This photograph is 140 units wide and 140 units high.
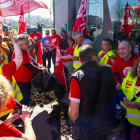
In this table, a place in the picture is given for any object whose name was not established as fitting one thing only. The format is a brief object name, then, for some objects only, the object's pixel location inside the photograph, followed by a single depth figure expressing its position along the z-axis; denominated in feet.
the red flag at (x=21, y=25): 19.65
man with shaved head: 9.40
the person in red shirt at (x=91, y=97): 5.85
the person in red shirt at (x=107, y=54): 11.75
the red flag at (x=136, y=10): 17.48
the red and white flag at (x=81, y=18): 18.38
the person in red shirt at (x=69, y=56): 15.29
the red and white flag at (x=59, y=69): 17.19
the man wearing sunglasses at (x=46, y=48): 24.66
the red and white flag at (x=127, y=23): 18.60
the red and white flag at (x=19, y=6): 11.94
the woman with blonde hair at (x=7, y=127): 3.68
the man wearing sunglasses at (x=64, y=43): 21.82
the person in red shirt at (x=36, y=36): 30.48
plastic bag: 14.12
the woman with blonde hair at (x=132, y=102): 6.47
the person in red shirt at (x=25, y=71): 9.89
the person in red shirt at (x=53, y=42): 23.27
